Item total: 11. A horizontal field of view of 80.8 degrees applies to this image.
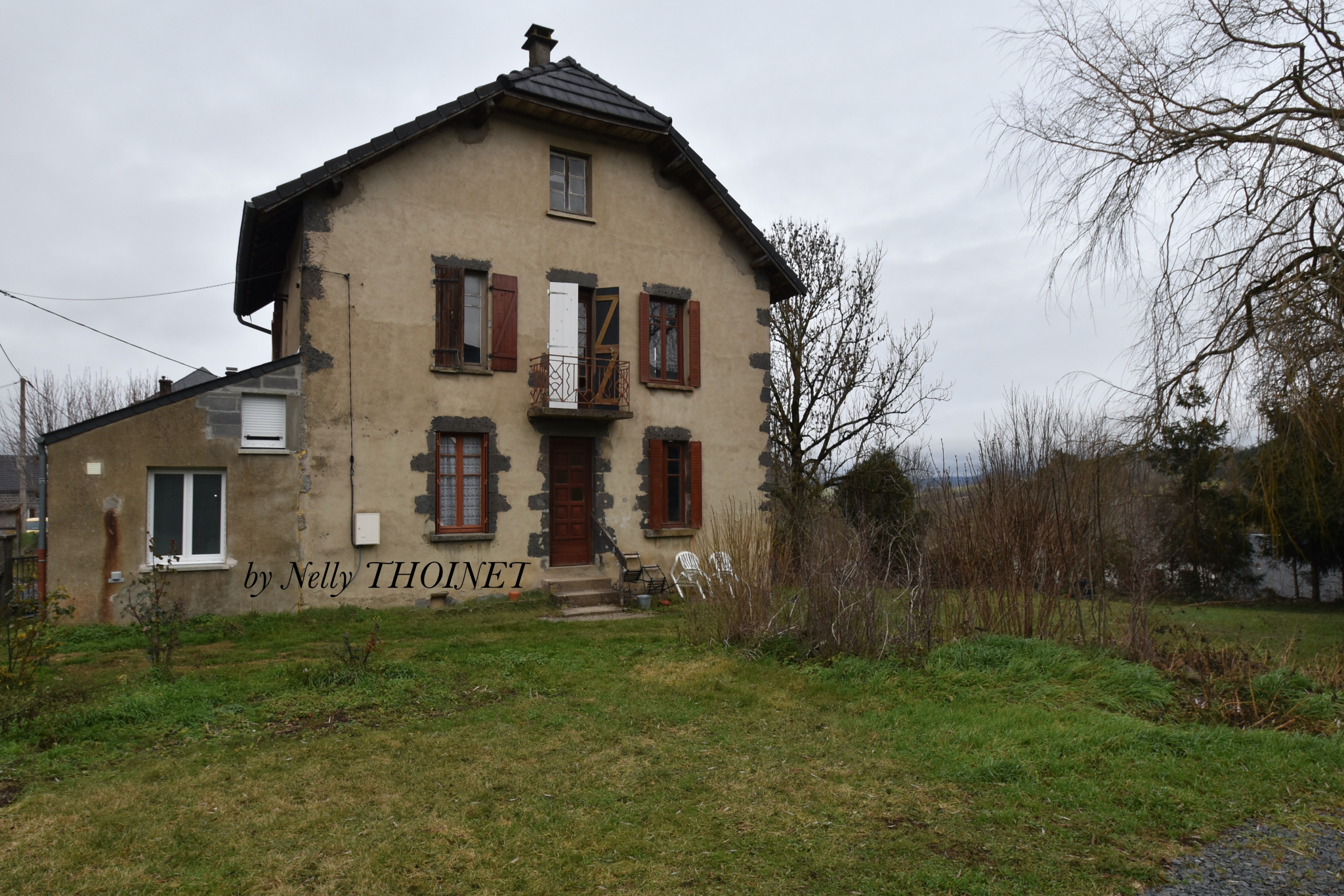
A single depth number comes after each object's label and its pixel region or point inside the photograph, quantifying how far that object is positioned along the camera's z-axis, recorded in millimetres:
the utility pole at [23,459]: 23234
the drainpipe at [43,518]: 8836
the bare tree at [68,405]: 30406
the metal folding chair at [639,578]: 12109
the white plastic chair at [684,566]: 11742
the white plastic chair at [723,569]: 7797
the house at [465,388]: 9914
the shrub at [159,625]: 6848
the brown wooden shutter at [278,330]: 13408
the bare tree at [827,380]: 17812
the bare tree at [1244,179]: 6035
